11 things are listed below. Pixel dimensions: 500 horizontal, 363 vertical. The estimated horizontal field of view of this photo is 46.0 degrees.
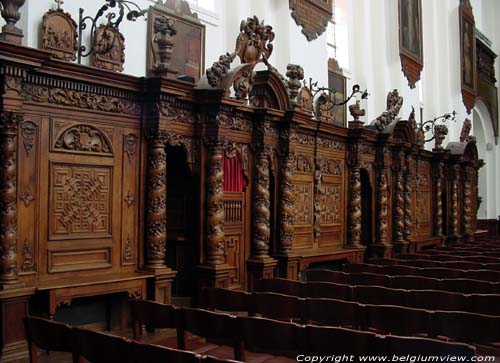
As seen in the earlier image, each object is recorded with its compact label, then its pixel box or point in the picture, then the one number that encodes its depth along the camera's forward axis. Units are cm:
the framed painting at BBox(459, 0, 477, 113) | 2075
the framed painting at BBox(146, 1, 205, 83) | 933
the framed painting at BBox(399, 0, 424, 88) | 1608
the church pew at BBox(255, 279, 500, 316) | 600
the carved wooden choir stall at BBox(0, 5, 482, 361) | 620
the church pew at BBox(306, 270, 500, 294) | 751
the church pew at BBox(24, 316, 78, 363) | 442
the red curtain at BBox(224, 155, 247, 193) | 888
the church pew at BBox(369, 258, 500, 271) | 1016
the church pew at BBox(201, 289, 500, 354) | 486
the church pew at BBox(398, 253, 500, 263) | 1135
